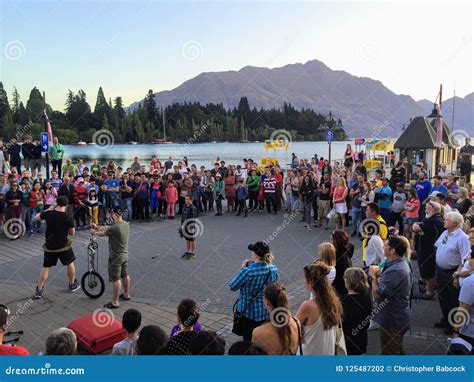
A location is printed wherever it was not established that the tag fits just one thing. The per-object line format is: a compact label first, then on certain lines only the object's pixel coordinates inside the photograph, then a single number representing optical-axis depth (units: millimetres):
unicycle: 7891
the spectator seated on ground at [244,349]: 3426
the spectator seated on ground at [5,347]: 4188
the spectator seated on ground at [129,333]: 4227
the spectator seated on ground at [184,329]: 3791
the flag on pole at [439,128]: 18259
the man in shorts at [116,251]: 7379
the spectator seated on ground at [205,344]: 3479
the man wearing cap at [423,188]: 12297
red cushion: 5656
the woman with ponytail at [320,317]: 3988
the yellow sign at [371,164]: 30250
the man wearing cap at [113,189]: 14961
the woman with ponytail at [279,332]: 3635
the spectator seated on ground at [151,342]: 3889
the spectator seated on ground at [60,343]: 3859
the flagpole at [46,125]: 17391
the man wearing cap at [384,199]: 12156
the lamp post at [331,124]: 26566
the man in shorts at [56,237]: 7844
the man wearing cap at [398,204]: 11969
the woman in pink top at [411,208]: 10703
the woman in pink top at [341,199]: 13266
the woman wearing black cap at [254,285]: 4902
